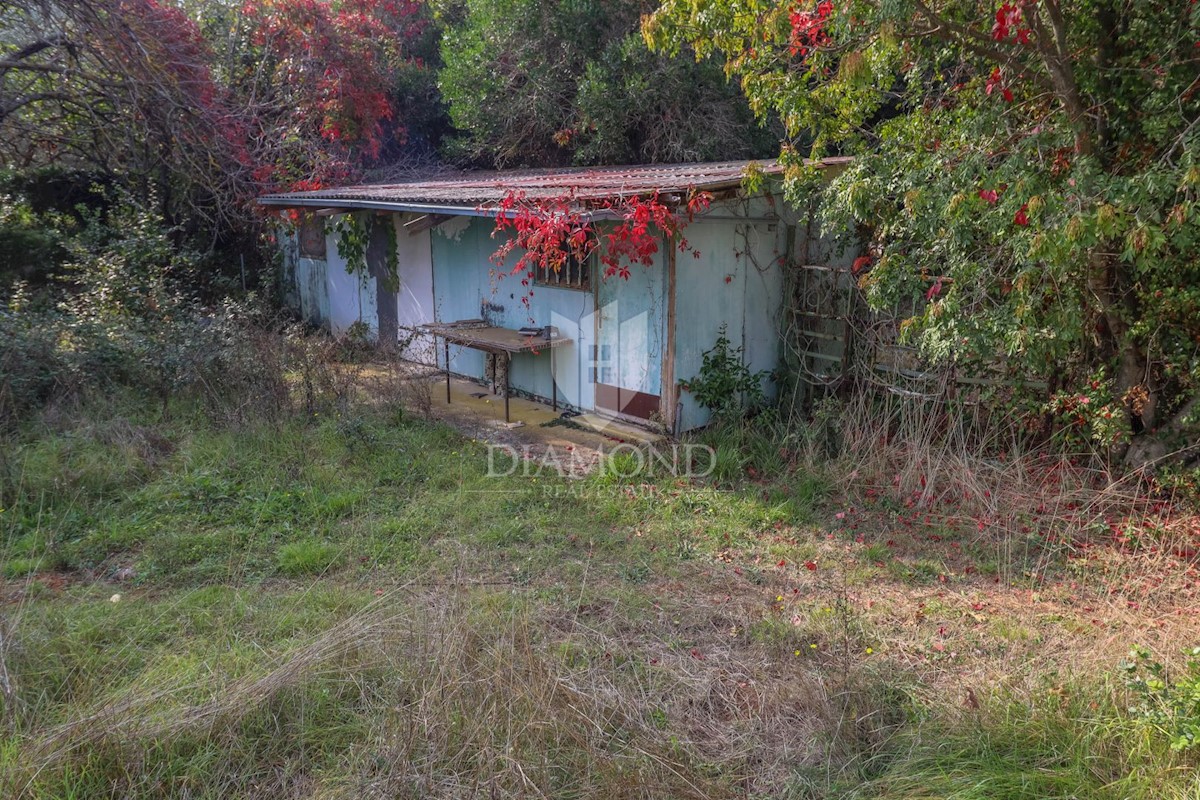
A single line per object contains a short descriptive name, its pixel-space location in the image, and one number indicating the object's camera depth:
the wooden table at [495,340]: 8.15
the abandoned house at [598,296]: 7.48
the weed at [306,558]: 4.98
